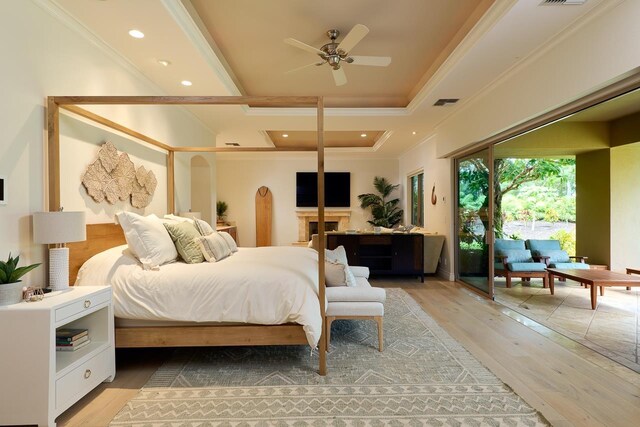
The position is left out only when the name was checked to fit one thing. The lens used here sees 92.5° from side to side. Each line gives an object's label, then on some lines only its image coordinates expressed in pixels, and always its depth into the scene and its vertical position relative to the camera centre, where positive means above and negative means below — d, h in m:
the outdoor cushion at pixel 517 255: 5.16 -0.76
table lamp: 2.02 -0.14
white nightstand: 1.72 -0.86
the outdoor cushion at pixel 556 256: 5.18 -0.79
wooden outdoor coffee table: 3.76 -0.88
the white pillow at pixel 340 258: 2.97 -0.50
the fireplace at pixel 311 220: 8.89 -0.25
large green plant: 8.65 +0.19
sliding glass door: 4.49 -0.18
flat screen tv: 8.90 +0.64
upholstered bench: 2.69 -0.83
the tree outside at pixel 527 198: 4.95 +0.25
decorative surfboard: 8.89 -0.18
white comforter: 2.31 -0.64
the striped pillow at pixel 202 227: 3.39 -0.17
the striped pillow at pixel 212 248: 2.94 -0.35
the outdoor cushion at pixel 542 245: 5.37 -0.63
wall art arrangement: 2.77 +0.33
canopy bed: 2.28 -0.89
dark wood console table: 5.57 -0.74
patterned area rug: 1.87 -1.26
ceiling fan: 2.91 +1.58
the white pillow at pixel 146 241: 2.55 -0.24
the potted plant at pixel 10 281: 1.78 -0.40
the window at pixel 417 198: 7.51 +0.32
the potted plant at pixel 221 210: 8.66 +0.06
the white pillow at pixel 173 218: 3.61 -0.07
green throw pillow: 2.85 -0.29
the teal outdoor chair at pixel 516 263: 4.94 -0.88
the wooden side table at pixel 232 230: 7.40 -0.47
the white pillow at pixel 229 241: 3.48 -0.34
